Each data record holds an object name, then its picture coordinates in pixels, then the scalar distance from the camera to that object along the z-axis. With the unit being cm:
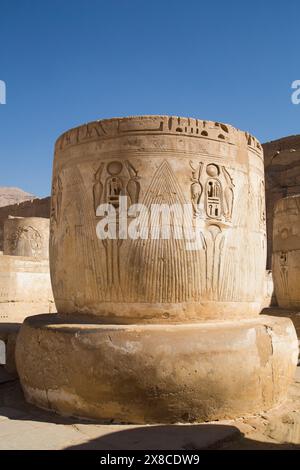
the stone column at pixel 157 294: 313
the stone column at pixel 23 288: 862
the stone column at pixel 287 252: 724
